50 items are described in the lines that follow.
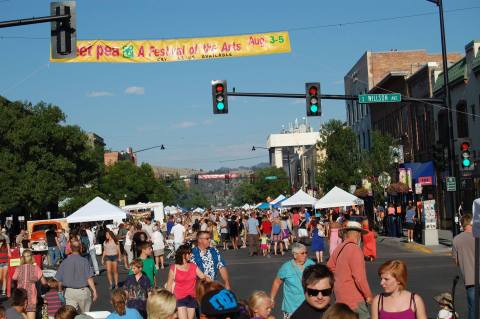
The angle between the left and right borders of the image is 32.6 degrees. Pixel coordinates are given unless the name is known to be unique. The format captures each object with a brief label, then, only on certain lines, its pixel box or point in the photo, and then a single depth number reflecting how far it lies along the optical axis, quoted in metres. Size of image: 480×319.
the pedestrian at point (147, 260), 12.69
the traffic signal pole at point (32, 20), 14.46
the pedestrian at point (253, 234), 34.03
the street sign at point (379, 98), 26.03
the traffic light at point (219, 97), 24.77
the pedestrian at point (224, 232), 40.59
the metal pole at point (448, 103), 27.53
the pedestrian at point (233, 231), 40.00
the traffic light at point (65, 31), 14.50
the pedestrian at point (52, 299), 12.02
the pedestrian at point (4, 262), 21.64
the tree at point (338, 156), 58.31
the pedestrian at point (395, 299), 6.89
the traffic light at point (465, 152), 26.10
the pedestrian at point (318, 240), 26.20
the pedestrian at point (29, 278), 13.20
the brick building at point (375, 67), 63.16
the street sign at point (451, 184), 27.86
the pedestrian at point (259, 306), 6.48
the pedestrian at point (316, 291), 6.25
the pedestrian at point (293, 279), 9.08
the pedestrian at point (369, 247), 25.62
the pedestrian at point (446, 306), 9.99
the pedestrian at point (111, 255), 21.75
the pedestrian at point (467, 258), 10.06
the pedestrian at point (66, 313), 8.00
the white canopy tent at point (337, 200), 39.75
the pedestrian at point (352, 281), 8.91
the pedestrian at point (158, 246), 26.44
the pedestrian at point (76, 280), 13.15
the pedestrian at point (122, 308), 8.48
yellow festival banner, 24.97
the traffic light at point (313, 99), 24.92
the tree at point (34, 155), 55.50
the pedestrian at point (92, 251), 25.62
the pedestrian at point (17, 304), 10.33
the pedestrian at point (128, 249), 26.91
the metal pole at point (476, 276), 8.70
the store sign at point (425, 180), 40.09
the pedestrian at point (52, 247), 31.09
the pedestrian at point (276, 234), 33.03
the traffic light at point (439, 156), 27.89
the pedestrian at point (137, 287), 9.66
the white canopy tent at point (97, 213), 33.75
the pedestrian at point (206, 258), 11.77
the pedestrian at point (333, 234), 20.31
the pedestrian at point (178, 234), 28.99
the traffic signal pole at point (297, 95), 25.03
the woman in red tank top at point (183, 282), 10.95
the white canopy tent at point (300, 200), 46.25
